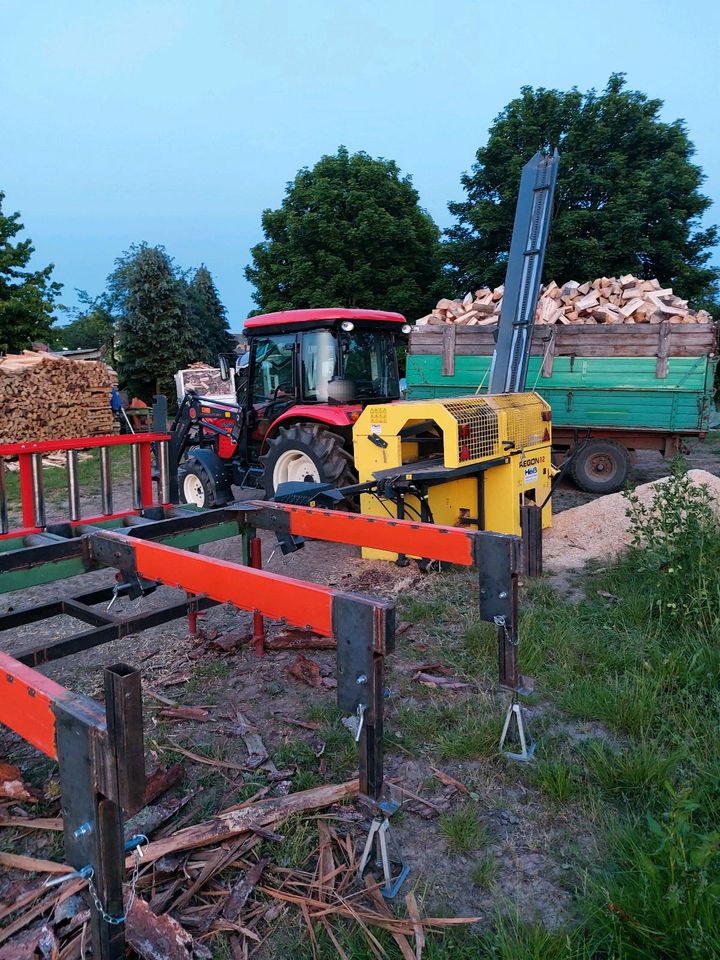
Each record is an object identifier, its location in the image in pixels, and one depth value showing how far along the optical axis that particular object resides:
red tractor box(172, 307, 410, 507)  7.32
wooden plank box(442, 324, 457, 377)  10.68
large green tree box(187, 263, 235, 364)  33.00
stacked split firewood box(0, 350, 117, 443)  15.42
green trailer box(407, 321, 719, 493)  9.19
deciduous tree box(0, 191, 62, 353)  19.02
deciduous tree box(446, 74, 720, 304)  18.66
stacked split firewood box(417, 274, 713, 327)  9.95
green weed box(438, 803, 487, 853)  2.76
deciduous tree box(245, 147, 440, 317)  24.28
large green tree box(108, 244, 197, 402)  27.22
